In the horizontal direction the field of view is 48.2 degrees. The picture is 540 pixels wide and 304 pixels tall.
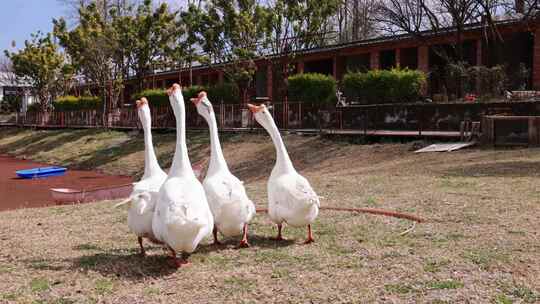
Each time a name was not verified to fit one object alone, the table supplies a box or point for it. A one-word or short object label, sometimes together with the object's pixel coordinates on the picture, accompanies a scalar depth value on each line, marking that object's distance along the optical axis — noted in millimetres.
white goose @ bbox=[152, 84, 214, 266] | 5516
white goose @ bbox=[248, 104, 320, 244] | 6684
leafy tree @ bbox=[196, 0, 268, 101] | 28391
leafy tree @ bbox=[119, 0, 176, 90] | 36156
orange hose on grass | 8084
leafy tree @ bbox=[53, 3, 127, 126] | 37312
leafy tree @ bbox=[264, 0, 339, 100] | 28281
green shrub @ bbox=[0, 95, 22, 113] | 64375
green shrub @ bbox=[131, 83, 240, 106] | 30859
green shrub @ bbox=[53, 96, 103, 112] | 45281
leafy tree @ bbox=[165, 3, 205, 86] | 29500
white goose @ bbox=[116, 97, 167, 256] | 6168
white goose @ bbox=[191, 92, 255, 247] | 6574
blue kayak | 24594
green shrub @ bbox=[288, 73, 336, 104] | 26219
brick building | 25609
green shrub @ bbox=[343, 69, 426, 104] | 23625
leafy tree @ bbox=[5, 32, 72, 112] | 46875
